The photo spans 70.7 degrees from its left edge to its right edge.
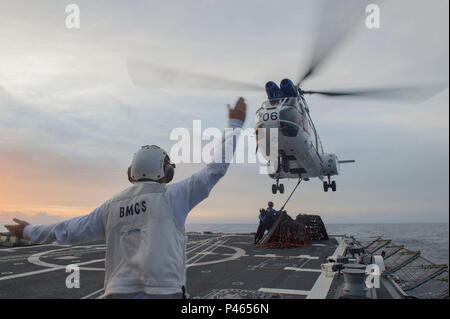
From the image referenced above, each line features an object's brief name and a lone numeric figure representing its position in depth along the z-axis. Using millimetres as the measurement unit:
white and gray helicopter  16562
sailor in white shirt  2965
